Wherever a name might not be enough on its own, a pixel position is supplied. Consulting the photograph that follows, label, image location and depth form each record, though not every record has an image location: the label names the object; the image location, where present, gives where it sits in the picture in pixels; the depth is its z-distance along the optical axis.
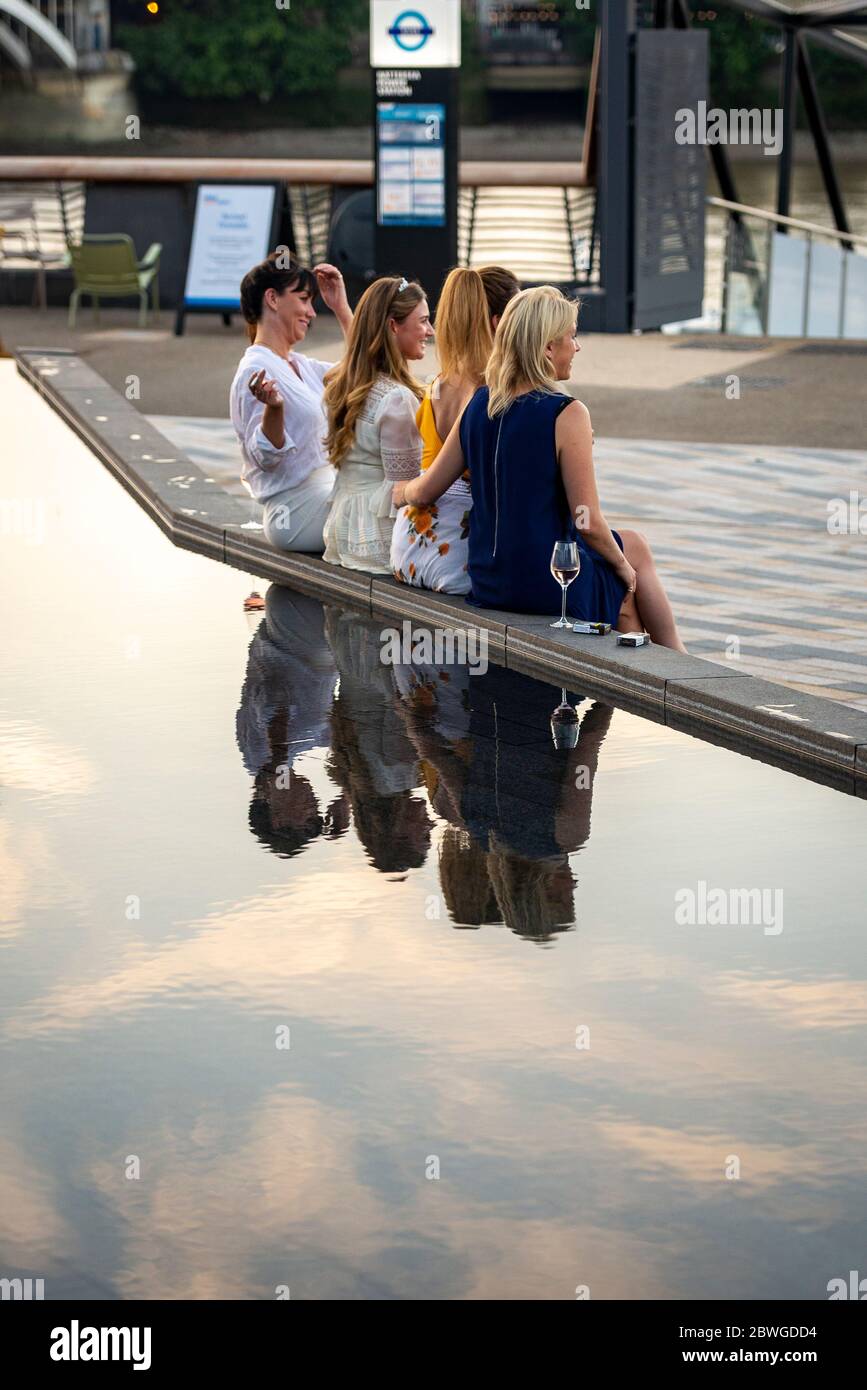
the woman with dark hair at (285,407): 8.38
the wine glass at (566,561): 6.56
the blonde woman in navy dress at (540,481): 6.68
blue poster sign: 17.45
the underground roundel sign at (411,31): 17.34
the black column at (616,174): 17.44
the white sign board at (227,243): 18.03
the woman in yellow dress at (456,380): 7.36
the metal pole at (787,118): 21.53
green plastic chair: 18.45
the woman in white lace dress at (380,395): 7.68
